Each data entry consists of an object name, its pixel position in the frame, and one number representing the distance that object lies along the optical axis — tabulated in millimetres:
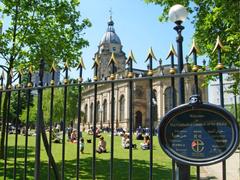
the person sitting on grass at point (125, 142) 21094
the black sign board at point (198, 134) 3311
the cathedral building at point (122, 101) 63250
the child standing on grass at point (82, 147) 17809
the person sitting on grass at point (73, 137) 26531
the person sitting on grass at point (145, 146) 21016
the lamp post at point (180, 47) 3682
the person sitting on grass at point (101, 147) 18438
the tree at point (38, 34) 13102
